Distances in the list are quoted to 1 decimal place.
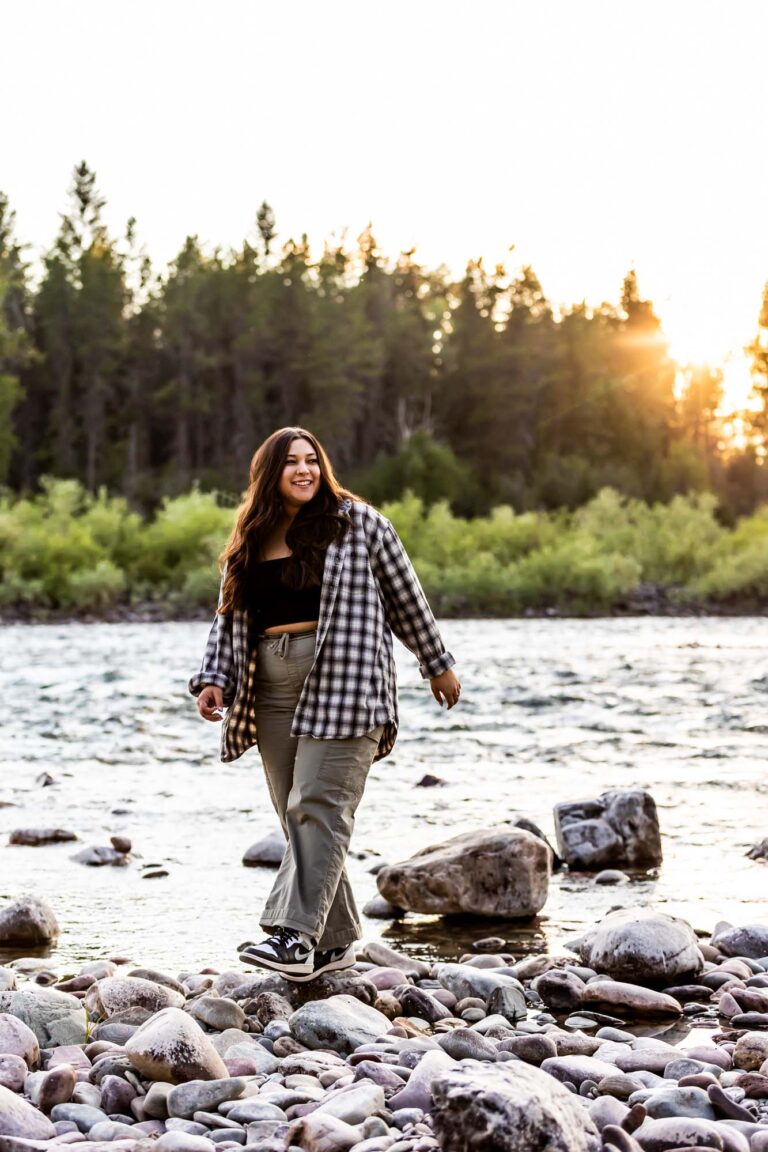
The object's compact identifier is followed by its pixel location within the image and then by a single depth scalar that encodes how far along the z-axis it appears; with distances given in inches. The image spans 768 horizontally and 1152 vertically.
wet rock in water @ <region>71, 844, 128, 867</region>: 280.5
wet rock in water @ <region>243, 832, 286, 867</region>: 282.5
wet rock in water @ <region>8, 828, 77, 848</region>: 301.3
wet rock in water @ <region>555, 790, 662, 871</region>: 280.7
